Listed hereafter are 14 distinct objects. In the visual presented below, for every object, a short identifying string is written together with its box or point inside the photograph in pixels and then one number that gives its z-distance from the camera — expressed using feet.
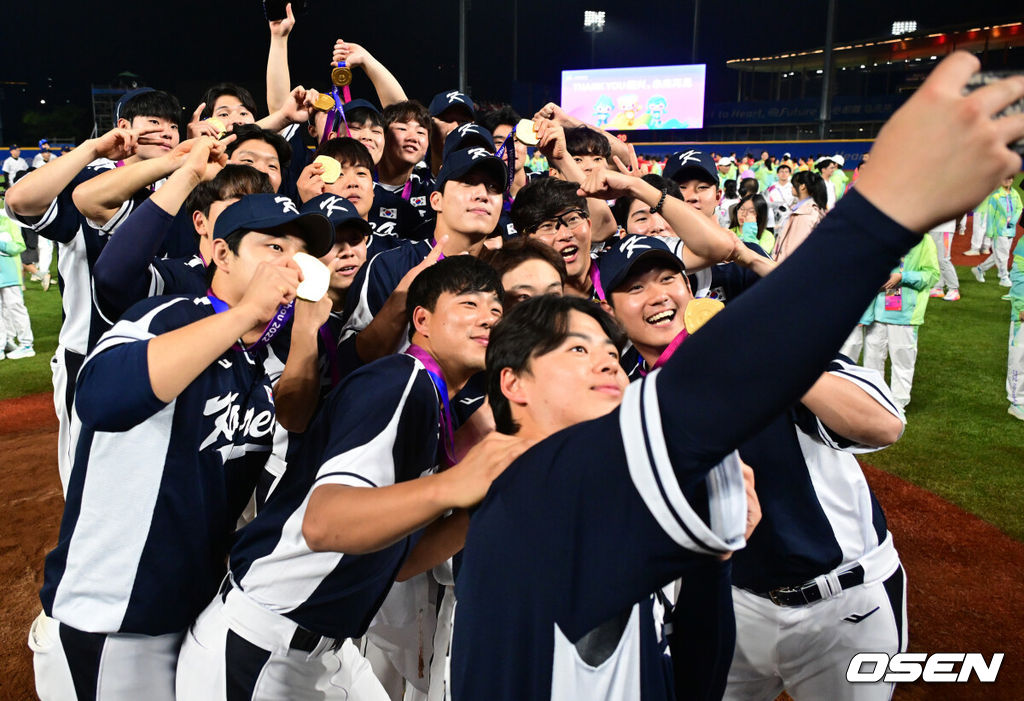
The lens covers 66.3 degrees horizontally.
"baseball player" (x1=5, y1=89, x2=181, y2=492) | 11.53
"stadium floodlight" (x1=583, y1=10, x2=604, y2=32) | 139.33
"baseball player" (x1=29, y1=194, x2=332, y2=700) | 7.64
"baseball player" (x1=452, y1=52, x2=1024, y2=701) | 2.99
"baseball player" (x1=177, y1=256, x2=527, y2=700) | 6.82
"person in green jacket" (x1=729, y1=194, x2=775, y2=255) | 35.70
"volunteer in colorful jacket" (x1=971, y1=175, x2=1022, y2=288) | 55.26
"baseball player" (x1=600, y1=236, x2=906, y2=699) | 8.44
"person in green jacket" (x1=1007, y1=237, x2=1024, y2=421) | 27.78
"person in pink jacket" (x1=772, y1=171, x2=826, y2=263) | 28.02
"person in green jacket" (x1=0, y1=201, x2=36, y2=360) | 33.96
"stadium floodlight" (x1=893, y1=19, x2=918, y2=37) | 149.48
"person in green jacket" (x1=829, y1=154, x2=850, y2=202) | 56.72
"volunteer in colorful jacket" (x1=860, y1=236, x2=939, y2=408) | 26.66
